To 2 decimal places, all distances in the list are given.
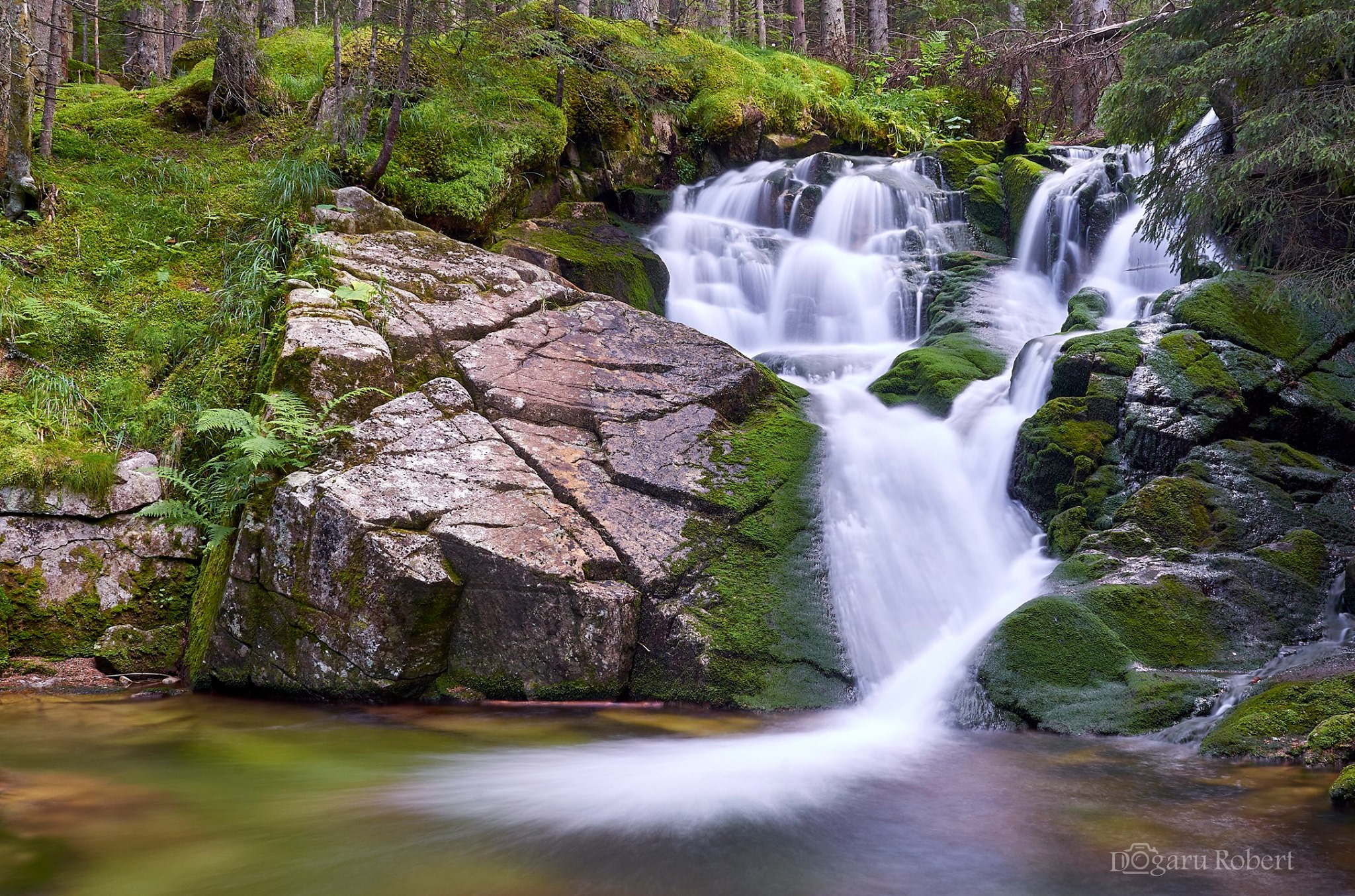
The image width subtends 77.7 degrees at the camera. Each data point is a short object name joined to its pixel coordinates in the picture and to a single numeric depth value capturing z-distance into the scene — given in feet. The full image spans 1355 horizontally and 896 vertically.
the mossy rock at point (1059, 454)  21.74
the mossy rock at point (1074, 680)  15.20
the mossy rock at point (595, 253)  29.48
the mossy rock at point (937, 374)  27.07
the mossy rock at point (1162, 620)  16.57
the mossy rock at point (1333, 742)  12.48
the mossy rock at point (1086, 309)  29.45
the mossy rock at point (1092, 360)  23.11
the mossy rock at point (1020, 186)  41.09
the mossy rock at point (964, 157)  44.70
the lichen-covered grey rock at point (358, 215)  24.30
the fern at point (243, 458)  17.08
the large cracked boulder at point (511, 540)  16.51
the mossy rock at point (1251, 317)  23.58
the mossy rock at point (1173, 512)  19.22
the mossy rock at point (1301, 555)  18.22
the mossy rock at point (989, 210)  41.16
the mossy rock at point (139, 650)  17.54
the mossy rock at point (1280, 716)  13.30
